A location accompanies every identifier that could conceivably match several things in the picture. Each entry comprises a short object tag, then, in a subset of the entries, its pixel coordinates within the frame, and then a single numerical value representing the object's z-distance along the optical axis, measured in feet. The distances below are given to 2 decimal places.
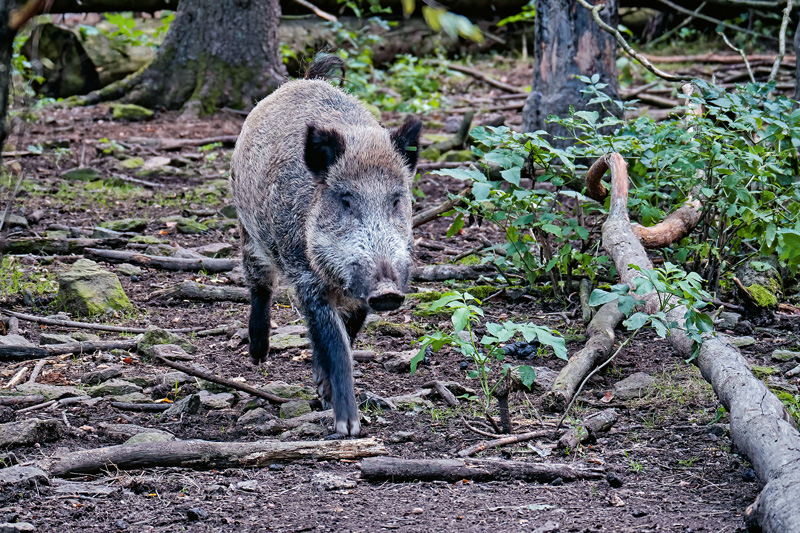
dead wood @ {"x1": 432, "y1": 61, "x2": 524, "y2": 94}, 83.15
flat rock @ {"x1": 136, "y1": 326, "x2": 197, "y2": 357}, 33.07
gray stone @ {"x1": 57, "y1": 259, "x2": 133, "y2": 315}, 37.04
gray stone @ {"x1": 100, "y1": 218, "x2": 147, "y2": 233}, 48.29
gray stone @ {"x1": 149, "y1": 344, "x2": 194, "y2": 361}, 32.40
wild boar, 27.35
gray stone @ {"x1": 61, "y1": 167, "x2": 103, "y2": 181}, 59.06
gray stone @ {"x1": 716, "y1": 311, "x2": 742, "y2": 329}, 33.96
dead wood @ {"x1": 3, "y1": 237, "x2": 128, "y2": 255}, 43.78
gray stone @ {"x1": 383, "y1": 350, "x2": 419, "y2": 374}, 32.22
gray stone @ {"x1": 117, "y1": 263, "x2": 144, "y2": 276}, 42.37
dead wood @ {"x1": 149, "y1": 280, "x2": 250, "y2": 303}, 40.16
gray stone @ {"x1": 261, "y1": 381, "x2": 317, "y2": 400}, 30.40
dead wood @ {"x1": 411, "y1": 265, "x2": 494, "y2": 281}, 41.45
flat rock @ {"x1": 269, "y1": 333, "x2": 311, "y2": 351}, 35.46
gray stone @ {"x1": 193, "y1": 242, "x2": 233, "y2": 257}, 45.88
